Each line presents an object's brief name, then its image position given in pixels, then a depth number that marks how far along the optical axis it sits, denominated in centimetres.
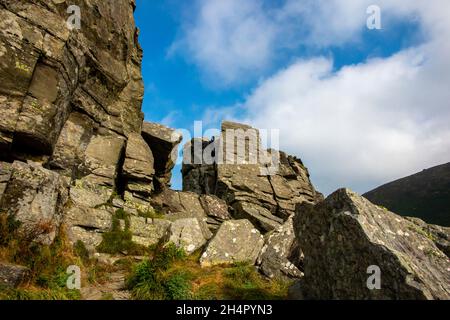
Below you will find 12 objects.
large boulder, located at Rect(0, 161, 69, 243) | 1095
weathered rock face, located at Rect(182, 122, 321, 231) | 3441
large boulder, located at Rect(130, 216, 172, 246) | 1733
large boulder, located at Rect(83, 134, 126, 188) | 2039
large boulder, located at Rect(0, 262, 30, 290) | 822
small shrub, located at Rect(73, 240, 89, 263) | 1301
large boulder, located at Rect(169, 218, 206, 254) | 1563
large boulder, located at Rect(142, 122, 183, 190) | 2656
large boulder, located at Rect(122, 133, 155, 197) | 2236
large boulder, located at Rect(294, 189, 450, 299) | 644
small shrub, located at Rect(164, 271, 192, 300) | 930
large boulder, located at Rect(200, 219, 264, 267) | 1444
